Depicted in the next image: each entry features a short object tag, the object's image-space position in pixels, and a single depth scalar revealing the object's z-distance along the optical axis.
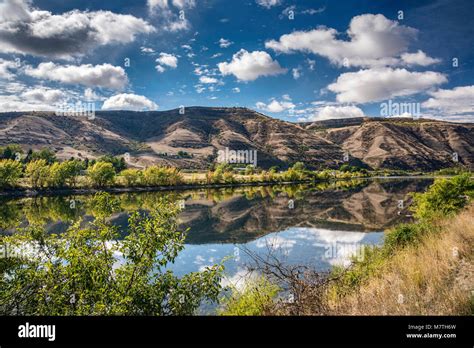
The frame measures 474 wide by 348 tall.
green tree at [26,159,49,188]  64.94
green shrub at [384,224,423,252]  13.14
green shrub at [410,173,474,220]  19.19
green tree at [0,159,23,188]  59.88
